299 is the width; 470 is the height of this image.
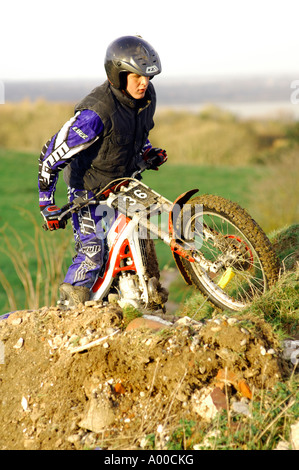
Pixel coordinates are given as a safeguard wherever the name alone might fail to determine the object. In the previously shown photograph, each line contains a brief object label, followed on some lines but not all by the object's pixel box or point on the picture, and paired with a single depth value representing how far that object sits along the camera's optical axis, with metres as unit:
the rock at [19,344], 10.23
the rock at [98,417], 8.62
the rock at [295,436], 7.87
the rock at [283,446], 7.87
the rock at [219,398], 8.44
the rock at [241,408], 8.30
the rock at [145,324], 9.57
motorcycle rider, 10.67
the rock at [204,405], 8.42
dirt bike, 10.29
